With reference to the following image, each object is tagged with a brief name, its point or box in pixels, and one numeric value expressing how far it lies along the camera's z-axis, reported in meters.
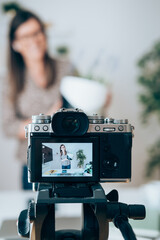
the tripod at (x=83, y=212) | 0.86
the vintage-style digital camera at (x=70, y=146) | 0.93
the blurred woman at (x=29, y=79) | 3.20
